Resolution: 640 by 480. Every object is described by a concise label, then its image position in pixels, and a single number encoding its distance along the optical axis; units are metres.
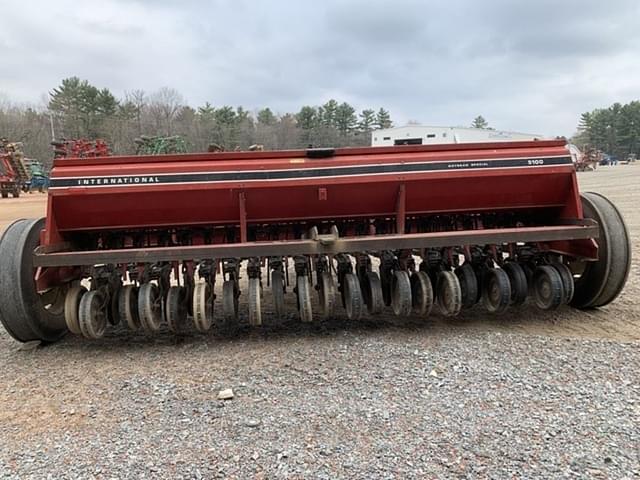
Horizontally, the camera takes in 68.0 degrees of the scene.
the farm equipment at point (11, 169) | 25.47
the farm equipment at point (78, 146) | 15.73
